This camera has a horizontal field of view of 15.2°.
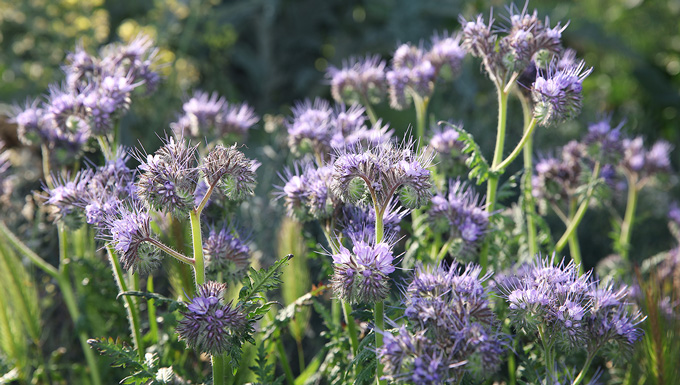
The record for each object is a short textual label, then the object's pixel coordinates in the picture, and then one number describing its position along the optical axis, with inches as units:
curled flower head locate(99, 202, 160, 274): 51.6
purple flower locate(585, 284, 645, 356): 52.4
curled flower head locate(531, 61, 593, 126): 53.3
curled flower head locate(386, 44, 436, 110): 57.7
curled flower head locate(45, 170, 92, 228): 54.2
